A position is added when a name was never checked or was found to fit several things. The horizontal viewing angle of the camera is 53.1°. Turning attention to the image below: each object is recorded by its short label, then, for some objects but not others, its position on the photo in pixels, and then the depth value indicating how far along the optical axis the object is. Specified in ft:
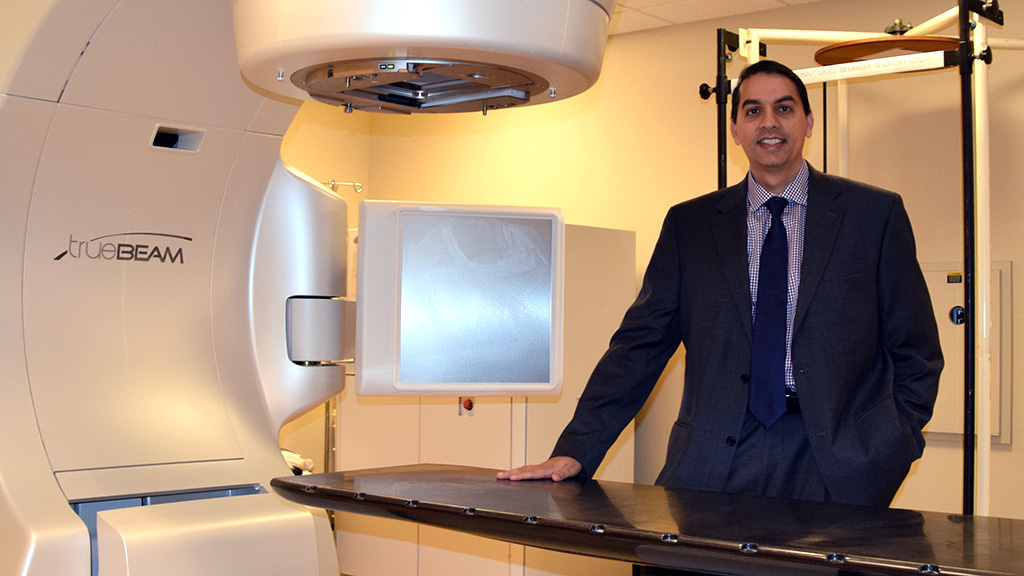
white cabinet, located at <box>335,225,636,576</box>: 13.60
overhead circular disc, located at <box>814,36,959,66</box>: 11.14
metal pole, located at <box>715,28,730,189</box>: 11.74
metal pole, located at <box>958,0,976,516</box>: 10.09
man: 5.68
